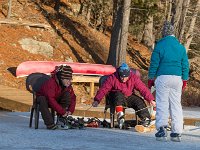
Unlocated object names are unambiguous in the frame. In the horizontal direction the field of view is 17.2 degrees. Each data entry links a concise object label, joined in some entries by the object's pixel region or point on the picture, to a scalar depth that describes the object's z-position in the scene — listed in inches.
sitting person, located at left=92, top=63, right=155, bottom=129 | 473.1
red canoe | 863.7
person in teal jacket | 399.9
